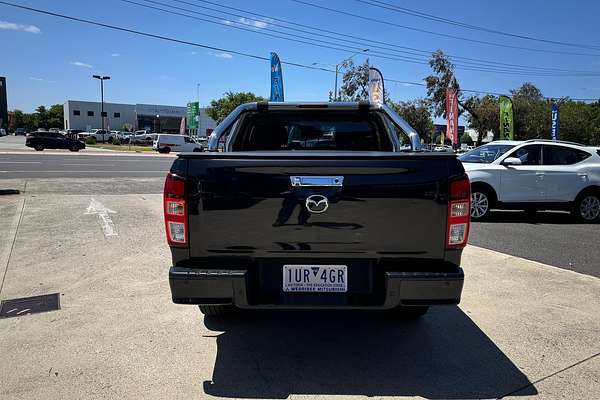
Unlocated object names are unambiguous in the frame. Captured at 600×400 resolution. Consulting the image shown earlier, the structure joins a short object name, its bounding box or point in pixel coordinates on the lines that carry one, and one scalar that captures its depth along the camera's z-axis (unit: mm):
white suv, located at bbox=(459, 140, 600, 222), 9820
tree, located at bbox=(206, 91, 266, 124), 77188
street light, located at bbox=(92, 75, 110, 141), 63719
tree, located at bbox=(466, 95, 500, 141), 58688
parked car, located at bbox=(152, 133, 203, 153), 45688
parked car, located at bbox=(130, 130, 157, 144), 67938
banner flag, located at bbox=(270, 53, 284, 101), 23078
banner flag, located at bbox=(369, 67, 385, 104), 23641
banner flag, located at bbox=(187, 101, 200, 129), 58000
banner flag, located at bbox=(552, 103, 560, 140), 28453
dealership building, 105500
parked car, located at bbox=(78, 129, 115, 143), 72206
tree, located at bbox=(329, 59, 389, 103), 49375
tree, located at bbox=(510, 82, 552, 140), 57750
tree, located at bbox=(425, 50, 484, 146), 49625
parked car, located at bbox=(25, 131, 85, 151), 40562
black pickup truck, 3061
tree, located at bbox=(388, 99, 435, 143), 60219
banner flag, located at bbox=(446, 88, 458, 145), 29438
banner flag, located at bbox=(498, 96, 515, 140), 29109
